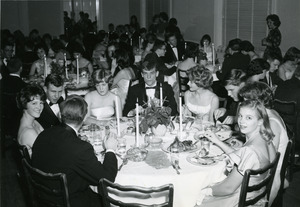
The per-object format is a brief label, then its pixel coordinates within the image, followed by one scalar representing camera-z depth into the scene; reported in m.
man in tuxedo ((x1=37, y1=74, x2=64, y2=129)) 3.91
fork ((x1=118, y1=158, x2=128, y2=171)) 2.78
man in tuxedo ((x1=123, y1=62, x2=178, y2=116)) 4.46
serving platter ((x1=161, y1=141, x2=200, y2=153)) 3.02
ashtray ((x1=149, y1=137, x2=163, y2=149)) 3.15
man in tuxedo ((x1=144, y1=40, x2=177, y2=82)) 6.19
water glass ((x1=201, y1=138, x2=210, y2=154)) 3.02
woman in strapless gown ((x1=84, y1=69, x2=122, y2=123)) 4.18
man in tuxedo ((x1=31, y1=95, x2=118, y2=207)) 2.55
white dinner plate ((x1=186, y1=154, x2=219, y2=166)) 2.78
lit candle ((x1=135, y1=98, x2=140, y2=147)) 3.02
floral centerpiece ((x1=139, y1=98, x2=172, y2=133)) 3.21
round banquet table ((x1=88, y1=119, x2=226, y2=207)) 2.63
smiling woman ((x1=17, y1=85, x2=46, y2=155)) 3.27
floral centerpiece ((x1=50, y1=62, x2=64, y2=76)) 5.71
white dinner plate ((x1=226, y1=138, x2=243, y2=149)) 3.16
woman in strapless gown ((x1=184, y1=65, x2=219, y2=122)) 4.05
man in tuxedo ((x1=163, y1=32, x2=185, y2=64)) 7.07
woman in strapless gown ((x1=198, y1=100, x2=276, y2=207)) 2.53
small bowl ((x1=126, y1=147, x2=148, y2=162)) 2.88
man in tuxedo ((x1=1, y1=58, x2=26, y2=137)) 4.77
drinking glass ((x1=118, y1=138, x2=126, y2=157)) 3.00
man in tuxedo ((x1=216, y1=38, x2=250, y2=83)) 6.14
